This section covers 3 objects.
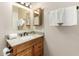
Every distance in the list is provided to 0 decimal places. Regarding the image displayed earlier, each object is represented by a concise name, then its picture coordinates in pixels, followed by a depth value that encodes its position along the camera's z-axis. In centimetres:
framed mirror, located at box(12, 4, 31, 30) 123
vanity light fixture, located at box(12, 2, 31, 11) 123
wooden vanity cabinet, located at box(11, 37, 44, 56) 85
